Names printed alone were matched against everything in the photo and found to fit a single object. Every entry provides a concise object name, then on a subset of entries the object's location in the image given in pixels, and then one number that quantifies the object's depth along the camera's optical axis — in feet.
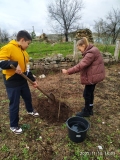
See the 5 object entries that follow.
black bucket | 8.02
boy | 7.47
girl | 8.74
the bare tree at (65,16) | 83.25
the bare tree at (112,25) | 74.31
